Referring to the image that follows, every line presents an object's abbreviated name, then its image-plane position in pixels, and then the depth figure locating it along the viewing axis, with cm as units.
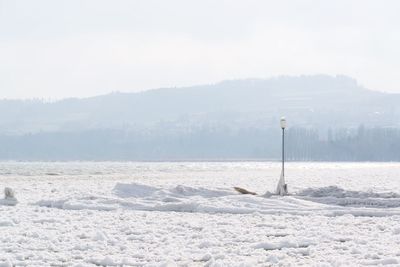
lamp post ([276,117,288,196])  3008
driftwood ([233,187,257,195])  2978
